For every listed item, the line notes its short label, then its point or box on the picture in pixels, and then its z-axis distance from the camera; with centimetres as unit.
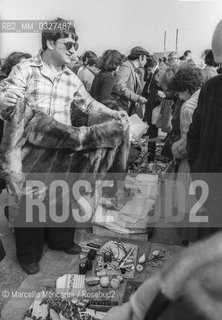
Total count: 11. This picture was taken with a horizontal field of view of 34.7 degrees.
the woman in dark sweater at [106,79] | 421
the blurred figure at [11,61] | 304
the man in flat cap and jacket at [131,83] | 525
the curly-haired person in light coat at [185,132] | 283
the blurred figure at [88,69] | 534
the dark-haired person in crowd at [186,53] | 760
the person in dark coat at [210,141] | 206
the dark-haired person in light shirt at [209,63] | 412
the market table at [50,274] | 240
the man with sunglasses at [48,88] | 244
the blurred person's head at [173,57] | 658
